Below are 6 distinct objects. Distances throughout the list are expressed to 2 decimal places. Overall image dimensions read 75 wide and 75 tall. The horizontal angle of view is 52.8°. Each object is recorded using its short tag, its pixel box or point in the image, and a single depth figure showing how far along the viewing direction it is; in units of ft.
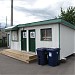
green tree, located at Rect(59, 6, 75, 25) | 47.60
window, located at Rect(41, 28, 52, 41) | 19.98
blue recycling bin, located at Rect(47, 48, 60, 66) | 15.79
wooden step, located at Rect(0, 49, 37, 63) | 17.97
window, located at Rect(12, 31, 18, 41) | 27.09
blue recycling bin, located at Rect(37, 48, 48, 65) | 16.47
